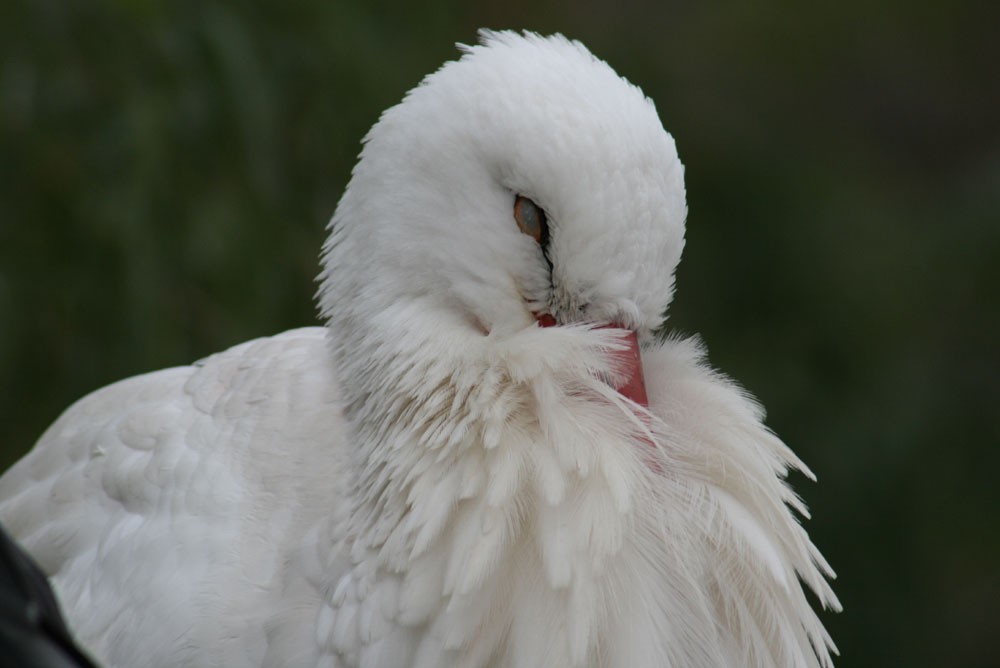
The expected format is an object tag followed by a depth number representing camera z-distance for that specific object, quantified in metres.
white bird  3.25
